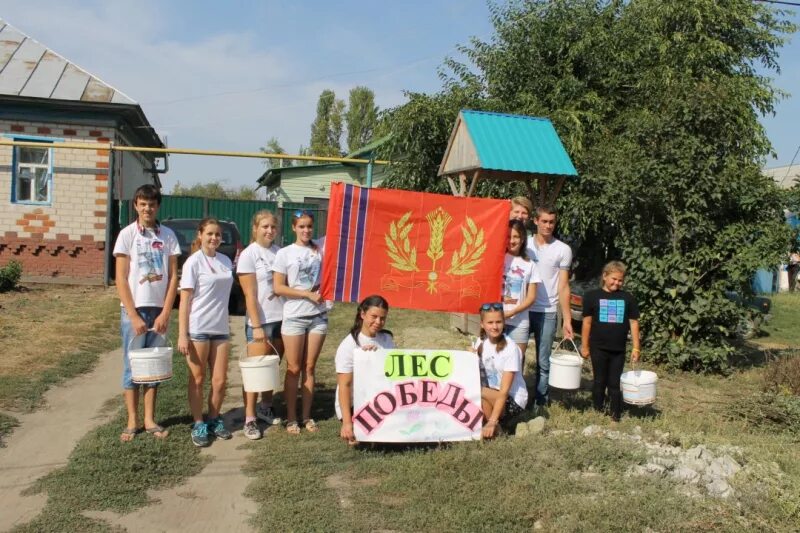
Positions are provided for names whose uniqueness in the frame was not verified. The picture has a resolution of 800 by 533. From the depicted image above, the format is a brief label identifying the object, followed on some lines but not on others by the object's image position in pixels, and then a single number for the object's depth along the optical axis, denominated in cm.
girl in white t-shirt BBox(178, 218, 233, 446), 522
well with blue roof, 842
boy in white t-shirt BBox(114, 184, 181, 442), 506
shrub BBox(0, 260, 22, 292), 1345
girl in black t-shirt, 580
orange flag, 596
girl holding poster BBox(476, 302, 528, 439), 534
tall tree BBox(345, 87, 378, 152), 5159
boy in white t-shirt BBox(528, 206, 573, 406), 579
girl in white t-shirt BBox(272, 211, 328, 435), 550
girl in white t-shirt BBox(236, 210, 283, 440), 548
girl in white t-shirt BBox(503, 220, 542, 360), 564
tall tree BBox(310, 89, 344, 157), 5275
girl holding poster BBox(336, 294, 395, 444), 527
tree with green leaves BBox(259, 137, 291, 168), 5492
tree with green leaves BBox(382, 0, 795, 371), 856
